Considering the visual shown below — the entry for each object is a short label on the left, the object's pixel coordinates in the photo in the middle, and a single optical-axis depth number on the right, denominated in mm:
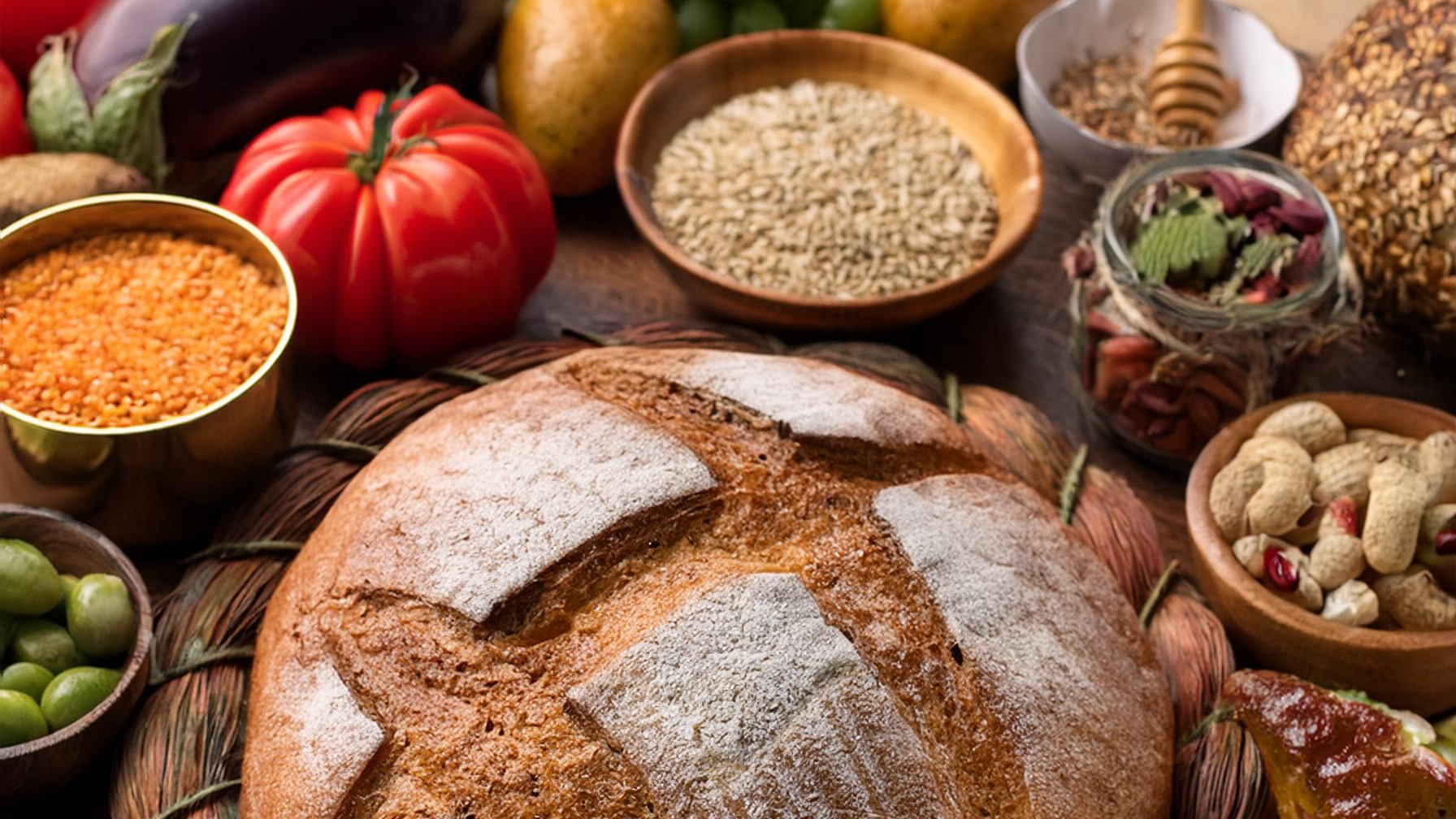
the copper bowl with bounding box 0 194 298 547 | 716
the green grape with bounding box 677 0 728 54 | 885
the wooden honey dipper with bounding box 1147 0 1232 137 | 867
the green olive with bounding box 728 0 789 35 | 892
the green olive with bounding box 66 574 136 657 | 689
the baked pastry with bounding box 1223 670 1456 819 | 684
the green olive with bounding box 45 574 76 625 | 695
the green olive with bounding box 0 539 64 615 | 680
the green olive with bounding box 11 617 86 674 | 686
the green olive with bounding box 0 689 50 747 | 669
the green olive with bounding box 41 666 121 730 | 679
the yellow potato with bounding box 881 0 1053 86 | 881
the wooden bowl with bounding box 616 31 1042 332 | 800
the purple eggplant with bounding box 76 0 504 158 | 815
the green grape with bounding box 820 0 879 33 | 893
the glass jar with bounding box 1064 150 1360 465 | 755
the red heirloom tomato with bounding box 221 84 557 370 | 773
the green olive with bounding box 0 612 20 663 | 685
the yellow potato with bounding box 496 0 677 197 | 843
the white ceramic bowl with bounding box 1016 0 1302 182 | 869
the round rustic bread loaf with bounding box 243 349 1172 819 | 652
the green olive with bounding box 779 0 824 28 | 901
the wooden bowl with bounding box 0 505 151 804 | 673
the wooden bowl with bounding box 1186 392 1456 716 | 715
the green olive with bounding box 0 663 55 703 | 677
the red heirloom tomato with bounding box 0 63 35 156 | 810
